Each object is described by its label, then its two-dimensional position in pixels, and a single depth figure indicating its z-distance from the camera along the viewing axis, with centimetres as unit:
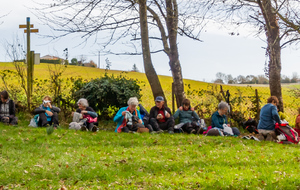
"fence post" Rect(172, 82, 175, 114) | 1493
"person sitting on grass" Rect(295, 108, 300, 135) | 1106
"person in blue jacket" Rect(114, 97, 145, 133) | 1130
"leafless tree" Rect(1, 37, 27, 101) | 1517
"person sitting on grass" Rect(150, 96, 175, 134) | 1171
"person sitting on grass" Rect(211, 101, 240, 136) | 1135
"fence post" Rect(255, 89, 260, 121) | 1399
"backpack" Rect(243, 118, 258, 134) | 1215
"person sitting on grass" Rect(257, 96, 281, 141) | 1063
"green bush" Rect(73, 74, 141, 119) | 1416
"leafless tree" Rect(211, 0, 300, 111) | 1374
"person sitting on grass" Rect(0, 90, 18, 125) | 1256
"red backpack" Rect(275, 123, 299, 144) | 1051
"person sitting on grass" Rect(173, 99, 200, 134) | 1194
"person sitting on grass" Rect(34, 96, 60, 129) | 1191
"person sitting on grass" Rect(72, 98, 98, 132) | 1159
